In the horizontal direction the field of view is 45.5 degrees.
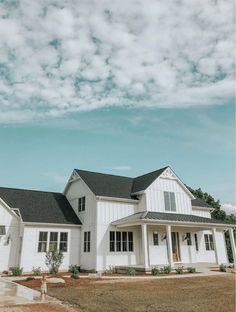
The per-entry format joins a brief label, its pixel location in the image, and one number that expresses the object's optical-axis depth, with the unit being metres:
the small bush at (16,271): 18.92
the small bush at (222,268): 20.58
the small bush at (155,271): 18.73
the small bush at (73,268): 21.30
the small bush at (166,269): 19.35
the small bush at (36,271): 19.30
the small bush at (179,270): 19.47
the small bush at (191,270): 20.02
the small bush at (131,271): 18.59
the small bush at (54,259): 17.06
